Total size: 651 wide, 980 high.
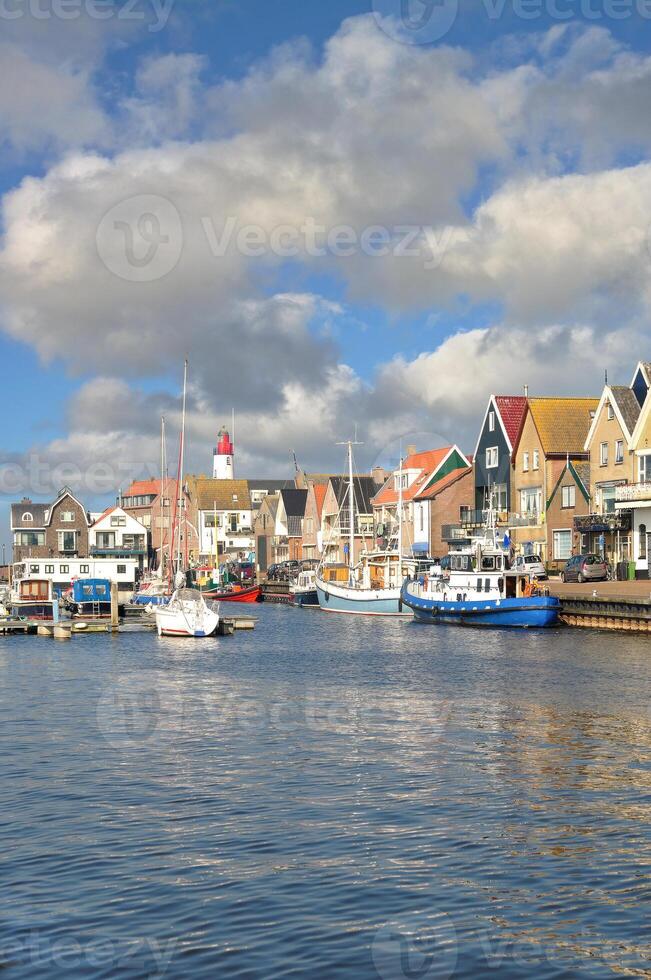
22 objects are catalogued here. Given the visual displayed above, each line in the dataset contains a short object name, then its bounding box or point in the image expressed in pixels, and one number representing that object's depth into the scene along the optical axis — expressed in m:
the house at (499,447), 99.88
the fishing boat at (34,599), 85.06
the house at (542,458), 91.88
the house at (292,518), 159.38
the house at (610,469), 81.12
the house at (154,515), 169.25
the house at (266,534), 167.62
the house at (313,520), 147.38
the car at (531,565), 77.00
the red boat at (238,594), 120.62
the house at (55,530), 157.25
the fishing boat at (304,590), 109.31
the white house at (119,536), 160.38
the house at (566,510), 87.88
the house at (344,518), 133.38
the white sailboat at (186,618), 66.56
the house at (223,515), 182.00
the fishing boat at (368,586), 88.38
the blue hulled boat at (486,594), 67.31
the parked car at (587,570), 76.62
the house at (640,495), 76.12
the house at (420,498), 112.19
